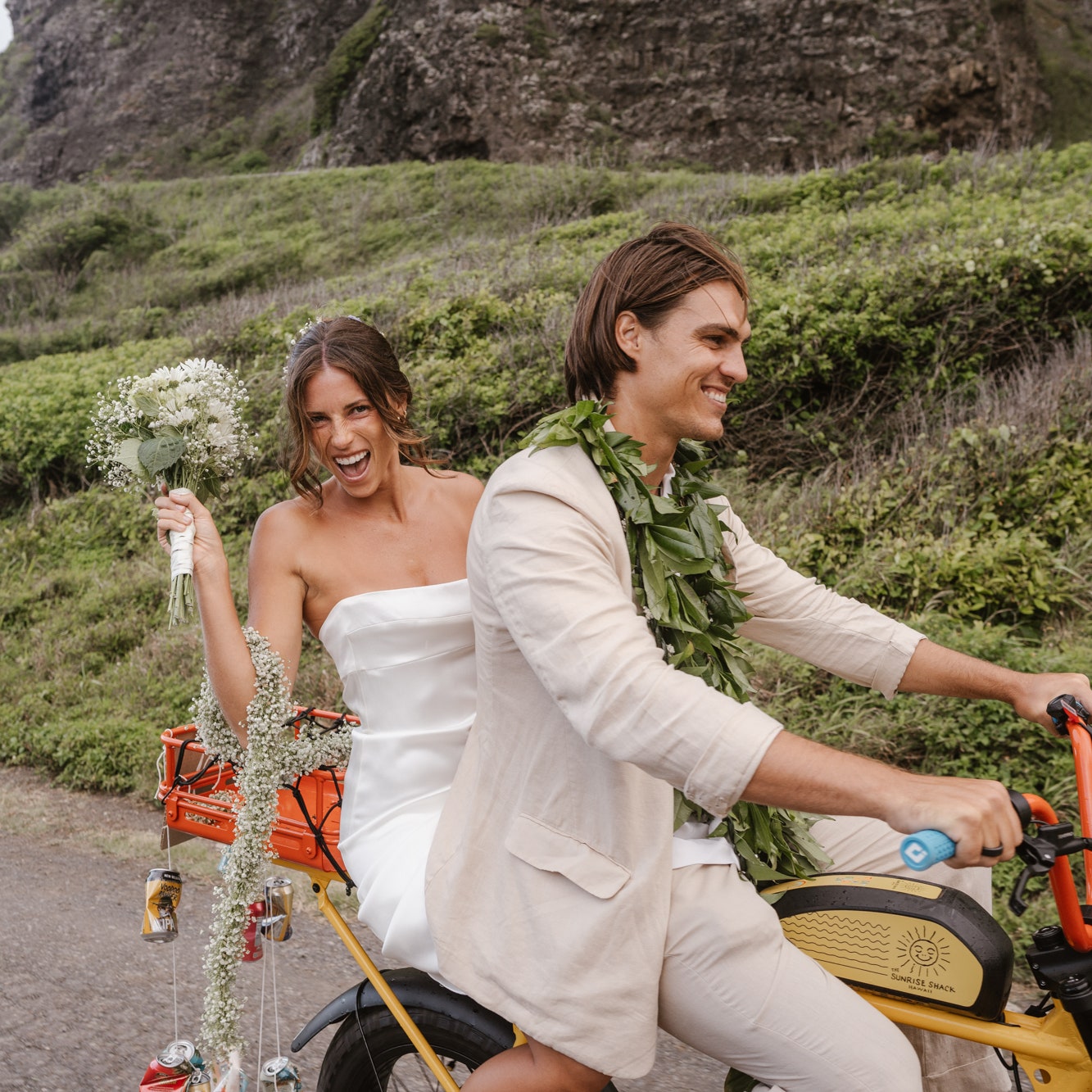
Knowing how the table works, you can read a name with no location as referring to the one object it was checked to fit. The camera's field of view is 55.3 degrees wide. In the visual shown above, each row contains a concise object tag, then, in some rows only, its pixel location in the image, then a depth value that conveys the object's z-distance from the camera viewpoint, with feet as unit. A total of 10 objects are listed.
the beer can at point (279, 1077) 8.71
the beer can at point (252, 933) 8.73
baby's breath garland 8.46
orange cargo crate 9.08
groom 5.54
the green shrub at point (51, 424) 37.52
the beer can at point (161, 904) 8.80
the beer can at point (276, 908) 8.73
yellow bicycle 5.66
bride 8.75
